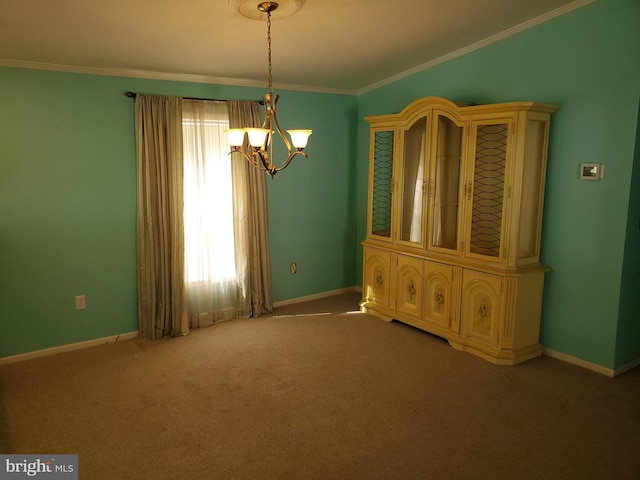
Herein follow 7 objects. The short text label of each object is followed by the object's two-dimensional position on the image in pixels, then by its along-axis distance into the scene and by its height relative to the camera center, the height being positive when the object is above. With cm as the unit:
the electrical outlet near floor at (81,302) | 370 -104
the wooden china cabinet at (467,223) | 312 -29
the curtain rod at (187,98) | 370 +77
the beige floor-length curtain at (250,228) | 421 -44
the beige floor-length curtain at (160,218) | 377 -32
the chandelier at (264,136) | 238 +27
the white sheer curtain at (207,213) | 403 -29
